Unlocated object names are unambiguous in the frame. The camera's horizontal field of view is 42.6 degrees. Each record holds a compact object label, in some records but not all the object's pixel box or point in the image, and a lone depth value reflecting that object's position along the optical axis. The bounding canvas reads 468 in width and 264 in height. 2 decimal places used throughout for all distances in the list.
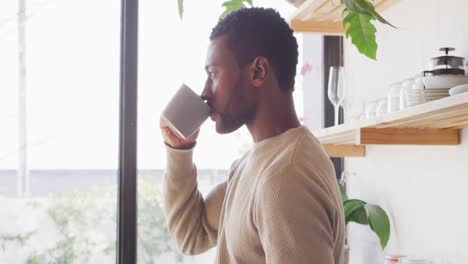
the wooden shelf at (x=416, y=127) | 1.18
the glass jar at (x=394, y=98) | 1.50
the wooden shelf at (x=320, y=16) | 1.82
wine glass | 1.91
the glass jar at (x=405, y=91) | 1.39
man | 0.75
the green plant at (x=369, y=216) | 1.72
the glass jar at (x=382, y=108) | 1.58
